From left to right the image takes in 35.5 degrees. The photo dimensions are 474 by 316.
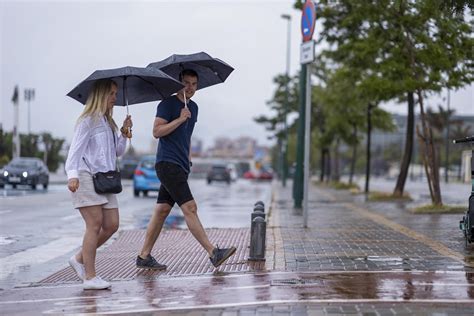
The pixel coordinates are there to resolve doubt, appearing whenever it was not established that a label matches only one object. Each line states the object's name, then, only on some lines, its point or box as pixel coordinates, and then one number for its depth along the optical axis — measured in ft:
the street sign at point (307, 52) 40.24
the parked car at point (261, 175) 246.27
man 25.35
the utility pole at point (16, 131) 121.70
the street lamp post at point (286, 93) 157.05
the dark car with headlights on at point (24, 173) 97.96
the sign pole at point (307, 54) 40.16
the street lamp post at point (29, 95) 189.57
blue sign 41.29
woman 22.34
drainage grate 22.20
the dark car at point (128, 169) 166.61
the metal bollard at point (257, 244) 27.43
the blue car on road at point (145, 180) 85.87
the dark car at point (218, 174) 160.56
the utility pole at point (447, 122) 192.67
